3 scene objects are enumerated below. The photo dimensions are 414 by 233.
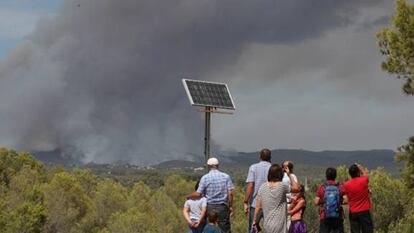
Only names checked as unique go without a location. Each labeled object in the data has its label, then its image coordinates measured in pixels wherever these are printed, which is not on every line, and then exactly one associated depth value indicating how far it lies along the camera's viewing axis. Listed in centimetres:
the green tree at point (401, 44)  2172
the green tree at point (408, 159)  2222
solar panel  2212
